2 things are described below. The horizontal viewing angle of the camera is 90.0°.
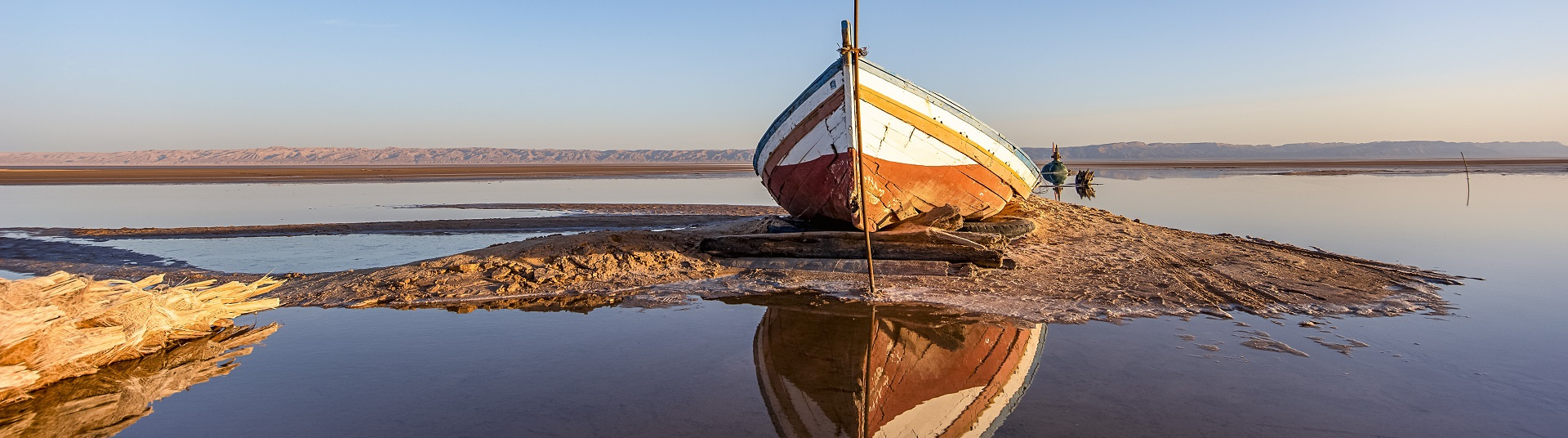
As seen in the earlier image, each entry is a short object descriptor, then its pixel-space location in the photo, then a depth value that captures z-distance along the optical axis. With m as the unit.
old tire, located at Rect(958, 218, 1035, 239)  9.78
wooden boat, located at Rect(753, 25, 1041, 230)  8.30
